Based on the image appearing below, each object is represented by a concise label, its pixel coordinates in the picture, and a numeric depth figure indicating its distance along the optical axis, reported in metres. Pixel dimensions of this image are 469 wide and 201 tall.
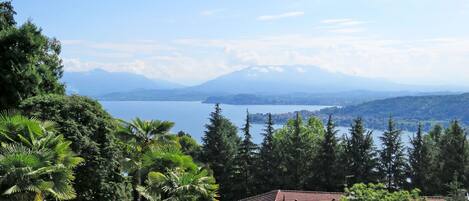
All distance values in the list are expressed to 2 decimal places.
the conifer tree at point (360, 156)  33.84
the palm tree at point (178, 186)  14.45
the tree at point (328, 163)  34.03
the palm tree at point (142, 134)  18.75
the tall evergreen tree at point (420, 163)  33.41
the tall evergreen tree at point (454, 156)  32.59
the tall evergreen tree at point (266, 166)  35.09
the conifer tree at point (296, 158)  34.47
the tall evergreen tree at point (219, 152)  35.56
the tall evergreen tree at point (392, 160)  34.16
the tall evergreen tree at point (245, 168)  35.62
